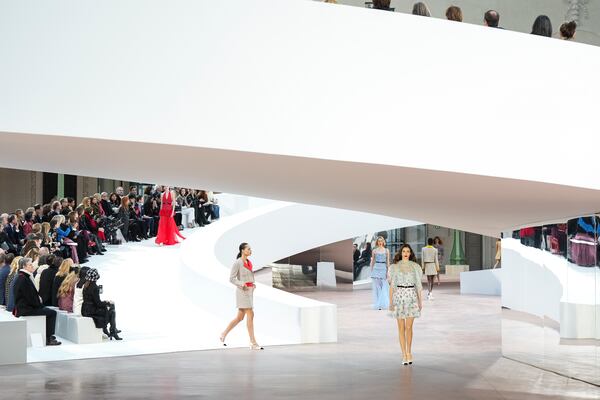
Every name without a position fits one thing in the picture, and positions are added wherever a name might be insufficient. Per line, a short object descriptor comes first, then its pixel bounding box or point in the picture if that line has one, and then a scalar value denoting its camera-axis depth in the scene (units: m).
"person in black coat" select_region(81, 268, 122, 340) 14.05
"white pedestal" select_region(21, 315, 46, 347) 13.78
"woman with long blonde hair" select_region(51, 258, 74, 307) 15.01
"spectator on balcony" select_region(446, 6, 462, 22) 9.16
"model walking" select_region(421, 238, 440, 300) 25.44
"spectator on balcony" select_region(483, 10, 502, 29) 9.35
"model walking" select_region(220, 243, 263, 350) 13.94
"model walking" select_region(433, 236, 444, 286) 40.21
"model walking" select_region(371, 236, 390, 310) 20.38
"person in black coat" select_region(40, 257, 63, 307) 15.08
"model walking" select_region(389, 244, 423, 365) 12.14
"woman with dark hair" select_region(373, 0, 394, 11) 8.86
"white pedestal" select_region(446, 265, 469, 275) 38.53
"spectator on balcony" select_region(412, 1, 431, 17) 8.86
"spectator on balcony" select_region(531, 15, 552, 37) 9.27
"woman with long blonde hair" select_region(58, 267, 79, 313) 14.85
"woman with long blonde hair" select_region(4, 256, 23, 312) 14.62
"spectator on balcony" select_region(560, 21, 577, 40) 9.68
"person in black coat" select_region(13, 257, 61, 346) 13.66
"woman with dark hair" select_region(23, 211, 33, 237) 19.14
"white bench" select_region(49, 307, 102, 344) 14.19
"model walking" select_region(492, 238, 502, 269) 27.48
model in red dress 23.78
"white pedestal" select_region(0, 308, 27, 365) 12.44
